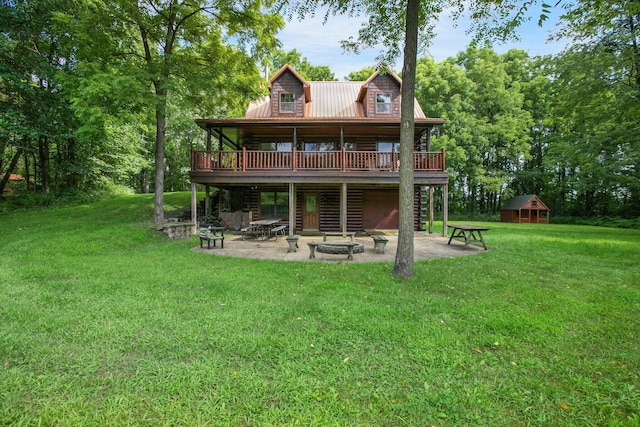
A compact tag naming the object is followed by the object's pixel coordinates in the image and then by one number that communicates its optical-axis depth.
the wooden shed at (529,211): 28.39
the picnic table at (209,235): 9.66
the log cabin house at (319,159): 12.81
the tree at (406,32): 6.05
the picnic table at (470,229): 9.68
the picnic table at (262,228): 11.80
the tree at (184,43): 11.38
